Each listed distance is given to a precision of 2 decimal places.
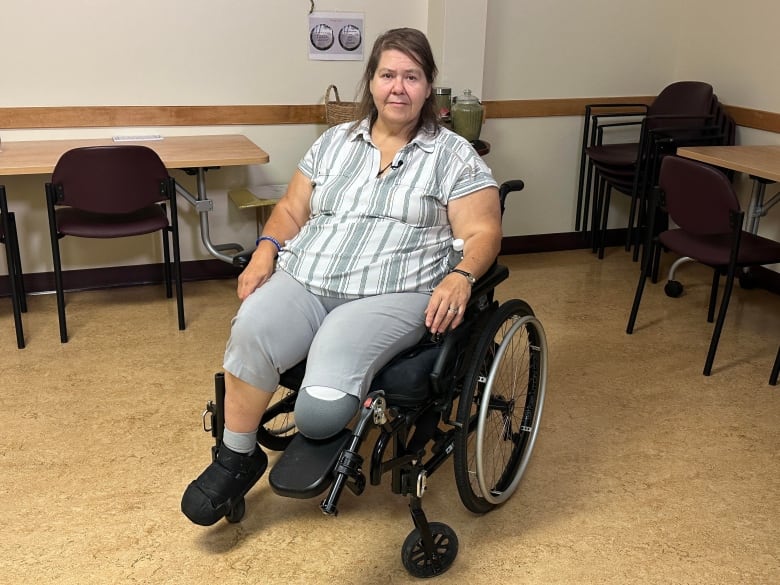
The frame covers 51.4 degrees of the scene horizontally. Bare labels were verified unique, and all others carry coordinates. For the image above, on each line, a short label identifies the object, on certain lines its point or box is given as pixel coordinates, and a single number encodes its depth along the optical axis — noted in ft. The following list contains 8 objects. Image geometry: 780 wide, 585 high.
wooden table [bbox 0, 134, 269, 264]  9.94
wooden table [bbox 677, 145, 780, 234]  10.02
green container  11.97
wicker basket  11.64
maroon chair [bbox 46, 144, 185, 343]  9.68
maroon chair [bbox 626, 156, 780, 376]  9.25
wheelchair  5.67
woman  6.07
